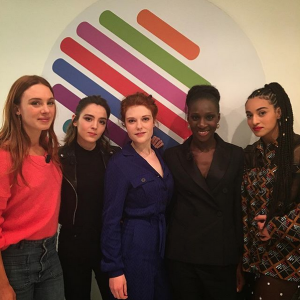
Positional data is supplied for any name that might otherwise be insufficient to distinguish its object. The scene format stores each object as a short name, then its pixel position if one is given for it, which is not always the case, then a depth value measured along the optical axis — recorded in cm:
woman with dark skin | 151
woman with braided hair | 142
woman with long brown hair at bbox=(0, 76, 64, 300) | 127
